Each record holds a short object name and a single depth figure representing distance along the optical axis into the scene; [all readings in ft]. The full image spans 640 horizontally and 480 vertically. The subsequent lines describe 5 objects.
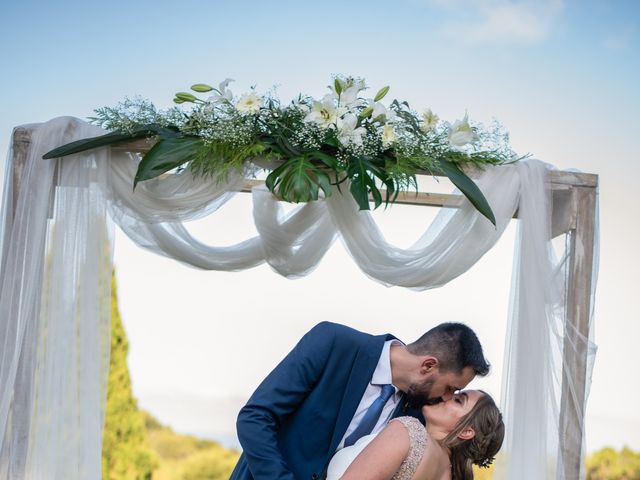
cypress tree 23.50
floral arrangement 12.03
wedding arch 12.10
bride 9.91
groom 10.41
